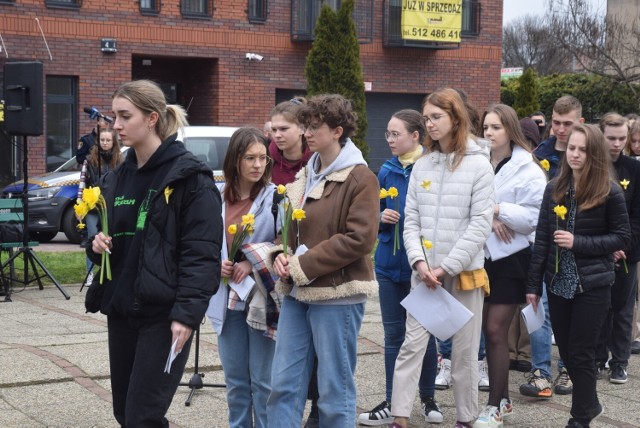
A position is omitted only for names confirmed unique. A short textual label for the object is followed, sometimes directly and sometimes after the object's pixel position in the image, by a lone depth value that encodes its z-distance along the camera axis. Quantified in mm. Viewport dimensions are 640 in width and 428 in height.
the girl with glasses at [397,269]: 6406
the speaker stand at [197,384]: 6896
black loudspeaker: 11938
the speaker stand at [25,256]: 11486
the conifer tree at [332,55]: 23672
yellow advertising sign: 27453
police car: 17062
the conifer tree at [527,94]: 29953
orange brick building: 22891
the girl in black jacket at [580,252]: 6082
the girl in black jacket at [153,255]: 4270
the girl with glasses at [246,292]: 5297
